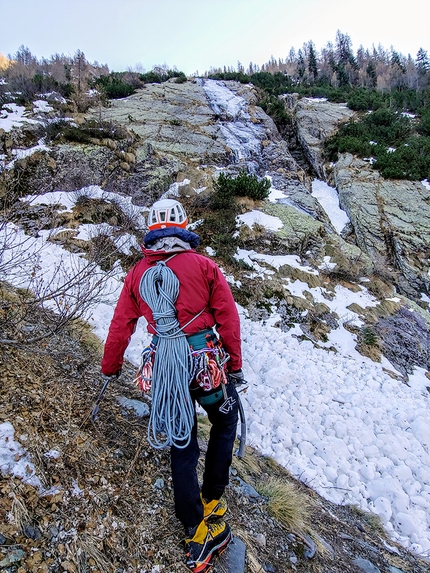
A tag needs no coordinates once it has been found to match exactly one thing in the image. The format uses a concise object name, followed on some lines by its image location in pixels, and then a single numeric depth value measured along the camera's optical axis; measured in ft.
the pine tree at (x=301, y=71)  128.49
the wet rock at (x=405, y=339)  23.75
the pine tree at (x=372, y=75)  128.26
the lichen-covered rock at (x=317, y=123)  57.21
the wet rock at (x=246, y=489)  9.48
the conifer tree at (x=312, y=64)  135.54
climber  6.59
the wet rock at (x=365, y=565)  8.79
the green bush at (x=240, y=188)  33.36
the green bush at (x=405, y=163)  46.62
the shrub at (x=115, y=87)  63.93
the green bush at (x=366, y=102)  71.36
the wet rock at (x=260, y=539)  7.95
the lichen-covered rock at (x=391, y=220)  35.73
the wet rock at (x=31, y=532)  5.53
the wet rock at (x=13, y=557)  5.05
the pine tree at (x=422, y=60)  138.26
